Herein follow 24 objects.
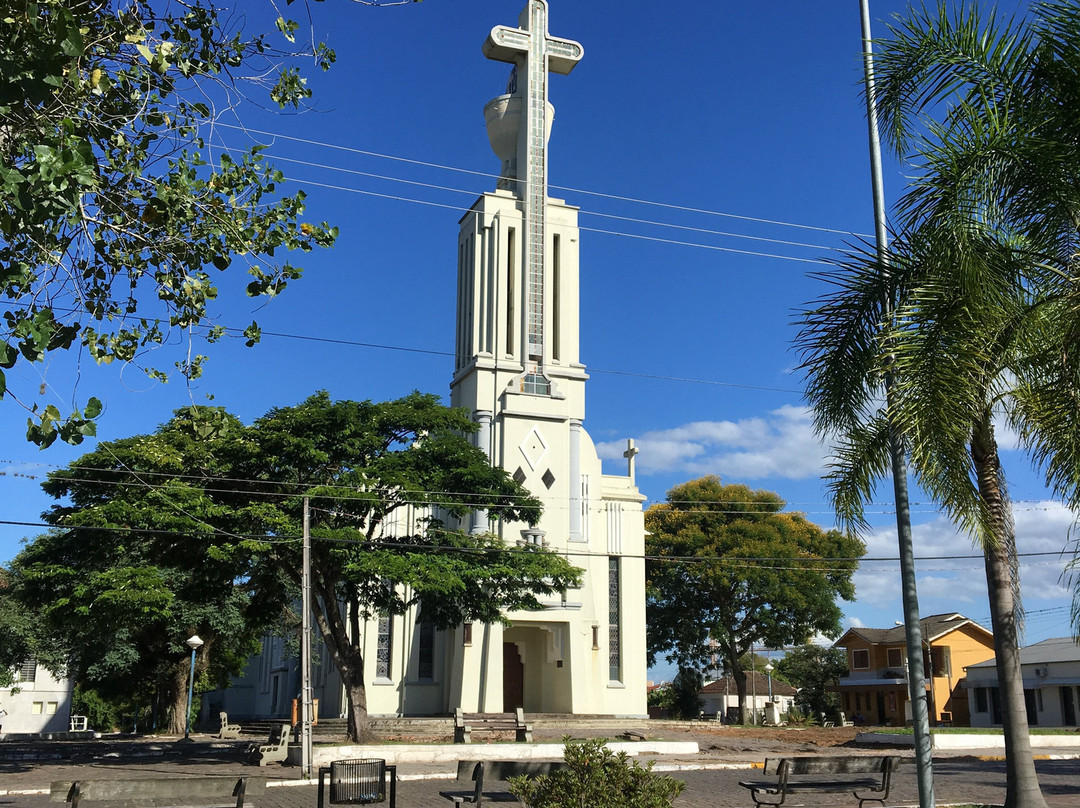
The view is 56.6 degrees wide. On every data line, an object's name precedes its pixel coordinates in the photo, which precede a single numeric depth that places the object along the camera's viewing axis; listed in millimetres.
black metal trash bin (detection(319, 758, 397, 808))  12773
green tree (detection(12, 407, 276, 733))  22547
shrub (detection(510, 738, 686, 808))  8914
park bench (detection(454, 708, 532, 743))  27656
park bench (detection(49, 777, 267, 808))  12000
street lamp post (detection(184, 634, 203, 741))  31594
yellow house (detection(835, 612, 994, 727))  49031
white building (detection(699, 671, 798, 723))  75688
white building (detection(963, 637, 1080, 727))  42969
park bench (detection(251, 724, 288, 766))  23641
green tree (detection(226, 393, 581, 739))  24188
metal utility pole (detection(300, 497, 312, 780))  20984
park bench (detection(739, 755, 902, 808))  13430
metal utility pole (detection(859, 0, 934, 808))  10344
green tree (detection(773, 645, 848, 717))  56875
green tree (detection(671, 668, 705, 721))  53000
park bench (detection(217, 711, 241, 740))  38375
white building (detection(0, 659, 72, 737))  50000
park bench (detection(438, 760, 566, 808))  13000
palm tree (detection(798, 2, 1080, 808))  10320
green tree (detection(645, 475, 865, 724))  46625
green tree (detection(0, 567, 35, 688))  40562
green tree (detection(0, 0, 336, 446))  6051
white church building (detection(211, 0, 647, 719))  35094
